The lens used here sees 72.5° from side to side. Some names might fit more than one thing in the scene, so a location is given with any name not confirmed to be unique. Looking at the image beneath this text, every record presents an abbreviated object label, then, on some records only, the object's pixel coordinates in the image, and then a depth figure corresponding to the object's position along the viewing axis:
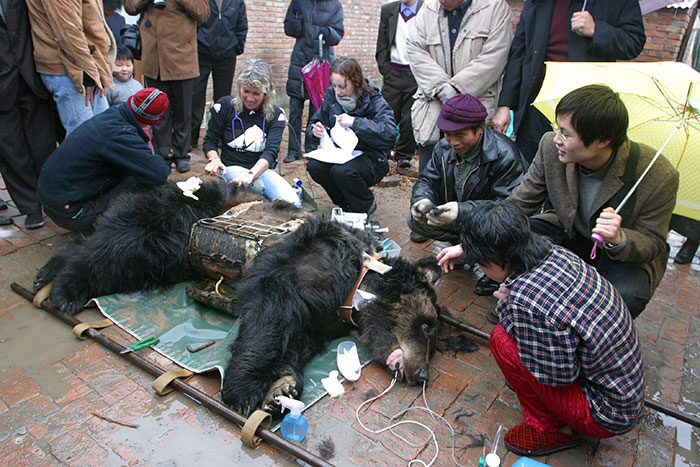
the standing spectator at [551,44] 4.20
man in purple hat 3.76
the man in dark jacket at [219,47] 6.55
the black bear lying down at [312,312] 2.72
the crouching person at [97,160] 3.86
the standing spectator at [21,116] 4.21
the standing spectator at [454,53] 4.82
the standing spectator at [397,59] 6.96
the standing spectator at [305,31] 6.93
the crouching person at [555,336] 2.26
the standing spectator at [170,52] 5.82
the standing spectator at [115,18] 6.14
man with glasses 2.78
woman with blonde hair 4.80
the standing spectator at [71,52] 4.24
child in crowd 5.45
